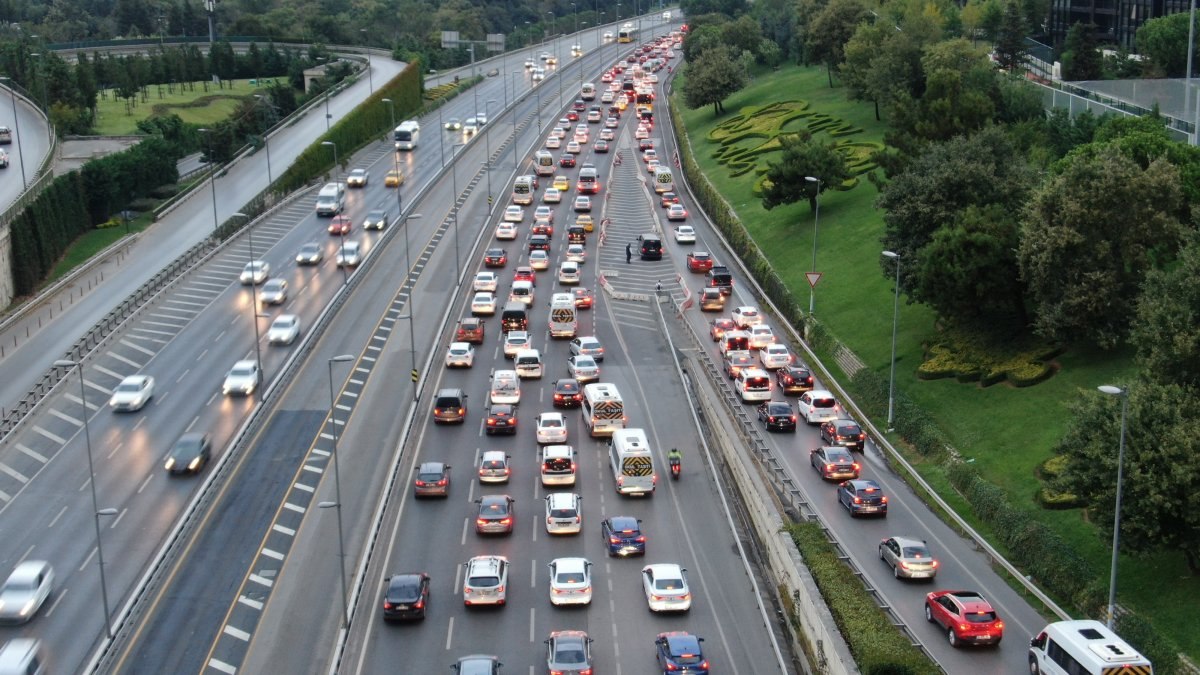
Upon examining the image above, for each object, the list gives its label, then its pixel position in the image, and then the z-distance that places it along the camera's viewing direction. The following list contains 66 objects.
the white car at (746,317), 82.38
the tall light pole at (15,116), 112.69
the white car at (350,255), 99.44
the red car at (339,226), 108.62
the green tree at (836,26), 143.36
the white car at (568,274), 96.69
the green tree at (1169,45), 106.38
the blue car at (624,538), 53.06
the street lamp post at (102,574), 48.19
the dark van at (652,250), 103.25
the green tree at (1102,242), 61.81
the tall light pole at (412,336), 75.76
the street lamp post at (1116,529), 41.88
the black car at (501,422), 67.69
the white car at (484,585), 48.66
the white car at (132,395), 71.19
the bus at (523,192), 121.94
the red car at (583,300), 91.09
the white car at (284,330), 81.94
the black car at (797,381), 71.75
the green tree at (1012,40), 116.81
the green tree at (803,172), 99.94
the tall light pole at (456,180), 95.21
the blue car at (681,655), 42.44
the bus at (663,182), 126.44
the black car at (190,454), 62.84
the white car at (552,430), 65.69
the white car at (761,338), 79.19
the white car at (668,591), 47.91
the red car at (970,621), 43.75
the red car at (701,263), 98.50
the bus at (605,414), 67.00
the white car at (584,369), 75.00
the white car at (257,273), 94.62
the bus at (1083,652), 38.44
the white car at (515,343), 80.12
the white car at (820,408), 67.38
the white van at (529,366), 76.25
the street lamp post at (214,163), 129.25
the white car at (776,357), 75.69
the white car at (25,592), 49.28
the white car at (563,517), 55.31
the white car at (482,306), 88.81
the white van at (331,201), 115.44
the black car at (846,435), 63.81
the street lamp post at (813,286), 81.81
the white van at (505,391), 71.31
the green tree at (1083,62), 110.94
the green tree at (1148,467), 44.25
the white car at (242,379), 73.56
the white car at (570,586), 48.56
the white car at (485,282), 92.88
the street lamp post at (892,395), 66.25
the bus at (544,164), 135.12
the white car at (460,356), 78.44
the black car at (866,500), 55.81
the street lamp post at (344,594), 47.75
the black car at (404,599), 47.66
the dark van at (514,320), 84.19
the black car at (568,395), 71.54
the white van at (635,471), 59.44
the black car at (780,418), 66.31
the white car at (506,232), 108.88
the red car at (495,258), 100.12
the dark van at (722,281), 91.69
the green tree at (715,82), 153.88
